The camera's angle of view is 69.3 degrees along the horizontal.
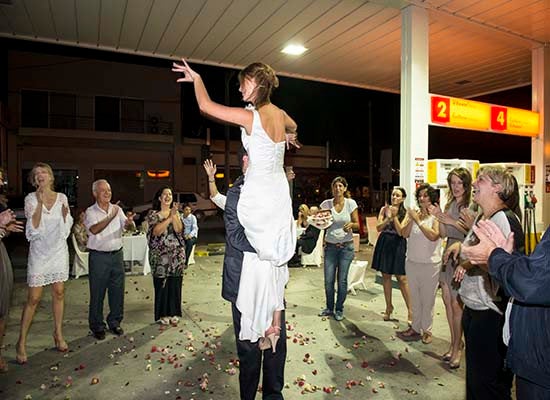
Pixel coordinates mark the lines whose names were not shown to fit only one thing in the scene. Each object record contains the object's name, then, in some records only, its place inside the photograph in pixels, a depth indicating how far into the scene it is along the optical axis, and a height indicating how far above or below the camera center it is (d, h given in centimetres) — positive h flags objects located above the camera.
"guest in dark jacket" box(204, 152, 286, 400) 231 -85
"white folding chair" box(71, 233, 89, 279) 826 -126
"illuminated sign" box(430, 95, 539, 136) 640 +149
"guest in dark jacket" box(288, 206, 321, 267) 534 -48
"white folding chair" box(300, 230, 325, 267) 981 -140
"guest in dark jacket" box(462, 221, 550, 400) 169 -42
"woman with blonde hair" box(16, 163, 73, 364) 416 -45
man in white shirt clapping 481 -69
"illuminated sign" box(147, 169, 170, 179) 2525 +176
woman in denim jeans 562 -61
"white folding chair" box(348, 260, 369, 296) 711 -133
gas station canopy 607 +298
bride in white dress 214 -1
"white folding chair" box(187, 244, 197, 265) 991 -146
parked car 2055 -20
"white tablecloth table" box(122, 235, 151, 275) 859 -105
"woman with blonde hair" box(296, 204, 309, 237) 945 -41
